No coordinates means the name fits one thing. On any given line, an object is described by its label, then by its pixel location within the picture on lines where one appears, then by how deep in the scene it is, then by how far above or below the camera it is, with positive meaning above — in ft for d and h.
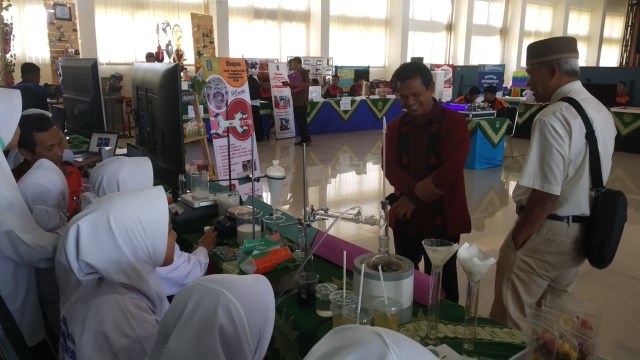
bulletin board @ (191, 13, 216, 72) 30.50 +3.29
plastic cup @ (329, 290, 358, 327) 3.81 -1.85
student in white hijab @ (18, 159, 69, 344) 6.03 -1.66
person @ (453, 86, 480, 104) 23.82 -0.42
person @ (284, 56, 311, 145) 27.02 -0.83
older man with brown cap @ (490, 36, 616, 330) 5.36 -1.14
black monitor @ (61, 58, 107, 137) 9.71 -0.30
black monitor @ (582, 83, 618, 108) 27.78 -0.25
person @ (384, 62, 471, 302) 6.44 -1.18
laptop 10.19 -1.31
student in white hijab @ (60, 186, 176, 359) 3.64 -1.60
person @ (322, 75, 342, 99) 32.24 -0.32
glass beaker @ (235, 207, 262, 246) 5.97 -1.84
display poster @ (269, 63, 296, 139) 27.66 -0.92
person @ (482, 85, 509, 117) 22.67 -0.72
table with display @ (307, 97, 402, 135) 30.15 -1.96
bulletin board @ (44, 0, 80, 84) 25.94 +2.89
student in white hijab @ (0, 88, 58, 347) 5.06 -1.80
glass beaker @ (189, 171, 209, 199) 7.41 -1.65
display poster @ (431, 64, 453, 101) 35.45 +0.34
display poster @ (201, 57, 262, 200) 11.74 -0.61
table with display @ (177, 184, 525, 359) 3.95 -2.17
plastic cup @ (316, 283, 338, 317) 4.33 -2.03
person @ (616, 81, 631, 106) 27.71 -0.41
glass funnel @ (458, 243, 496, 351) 3.52 -1.44
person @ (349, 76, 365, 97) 34.63 -0.25
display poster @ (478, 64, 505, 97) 37.14 +0.92
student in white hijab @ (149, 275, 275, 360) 2.80 -1.46
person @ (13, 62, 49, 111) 14.28 -0.23
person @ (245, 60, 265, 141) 27.45 -1.11
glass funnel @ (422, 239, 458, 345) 3.66 -1.54
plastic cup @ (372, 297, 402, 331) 3.67 -1.81
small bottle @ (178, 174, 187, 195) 7.46 -1.67
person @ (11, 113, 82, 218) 7.15 -0.97
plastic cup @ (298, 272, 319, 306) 4.50 -1.98
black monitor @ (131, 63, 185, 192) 6.64 -0.52
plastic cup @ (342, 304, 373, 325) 3.57 -1.79
